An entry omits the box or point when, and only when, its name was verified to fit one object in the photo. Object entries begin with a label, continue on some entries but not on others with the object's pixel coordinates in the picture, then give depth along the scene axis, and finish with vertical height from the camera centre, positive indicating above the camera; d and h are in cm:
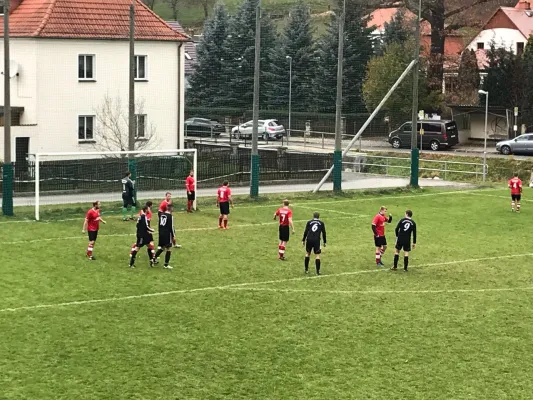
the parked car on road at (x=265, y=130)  6969 +153
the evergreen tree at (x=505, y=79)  6700 +532
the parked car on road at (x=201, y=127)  7219 +175
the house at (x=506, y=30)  8088 +1061
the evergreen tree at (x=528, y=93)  6588 +431
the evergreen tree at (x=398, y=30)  8088 +1039
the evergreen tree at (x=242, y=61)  7812 +726
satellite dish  4944 +402
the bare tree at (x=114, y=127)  4999 +112
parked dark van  6438 +131
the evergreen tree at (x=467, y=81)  7300 +560
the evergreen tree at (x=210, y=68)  7894 +672
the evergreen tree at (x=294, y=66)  7869 +702
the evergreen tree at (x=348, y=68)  7662 +670
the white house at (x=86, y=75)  4928 +389
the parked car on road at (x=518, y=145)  5994 +67
